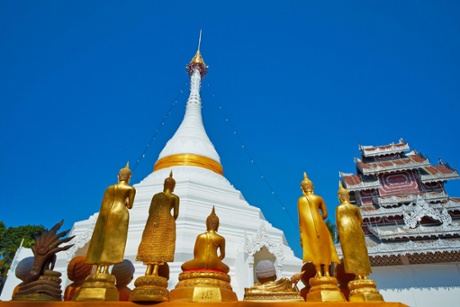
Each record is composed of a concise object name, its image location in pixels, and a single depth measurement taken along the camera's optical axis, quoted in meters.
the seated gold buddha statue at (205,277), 3.88
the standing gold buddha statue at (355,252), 3.95
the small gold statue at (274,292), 4.03
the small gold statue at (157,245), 3.55
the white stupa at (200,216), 10.55
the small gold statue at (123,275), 4.52
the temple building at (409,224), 12.73
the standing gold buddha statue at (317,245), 3.95
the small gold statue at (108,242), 3.55
